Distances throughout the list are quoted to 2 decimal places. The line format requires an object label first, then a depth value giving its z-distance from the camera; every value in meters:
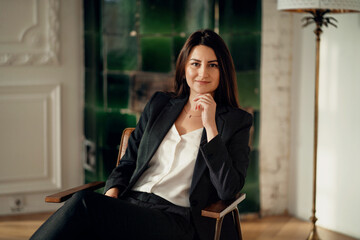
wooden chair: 1.99
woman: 2.04
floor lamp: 2.87
